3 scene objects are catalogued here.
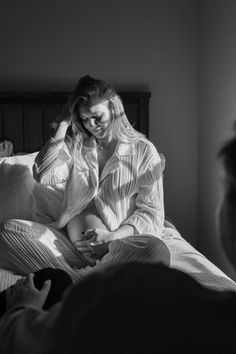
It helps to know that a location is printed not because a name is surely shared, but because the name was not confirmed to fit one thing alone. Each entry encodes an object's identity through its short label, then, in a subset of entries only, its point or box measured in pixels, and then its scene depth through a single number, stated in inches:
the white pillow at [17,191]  106.4
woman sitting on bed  93.9
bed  106.7
